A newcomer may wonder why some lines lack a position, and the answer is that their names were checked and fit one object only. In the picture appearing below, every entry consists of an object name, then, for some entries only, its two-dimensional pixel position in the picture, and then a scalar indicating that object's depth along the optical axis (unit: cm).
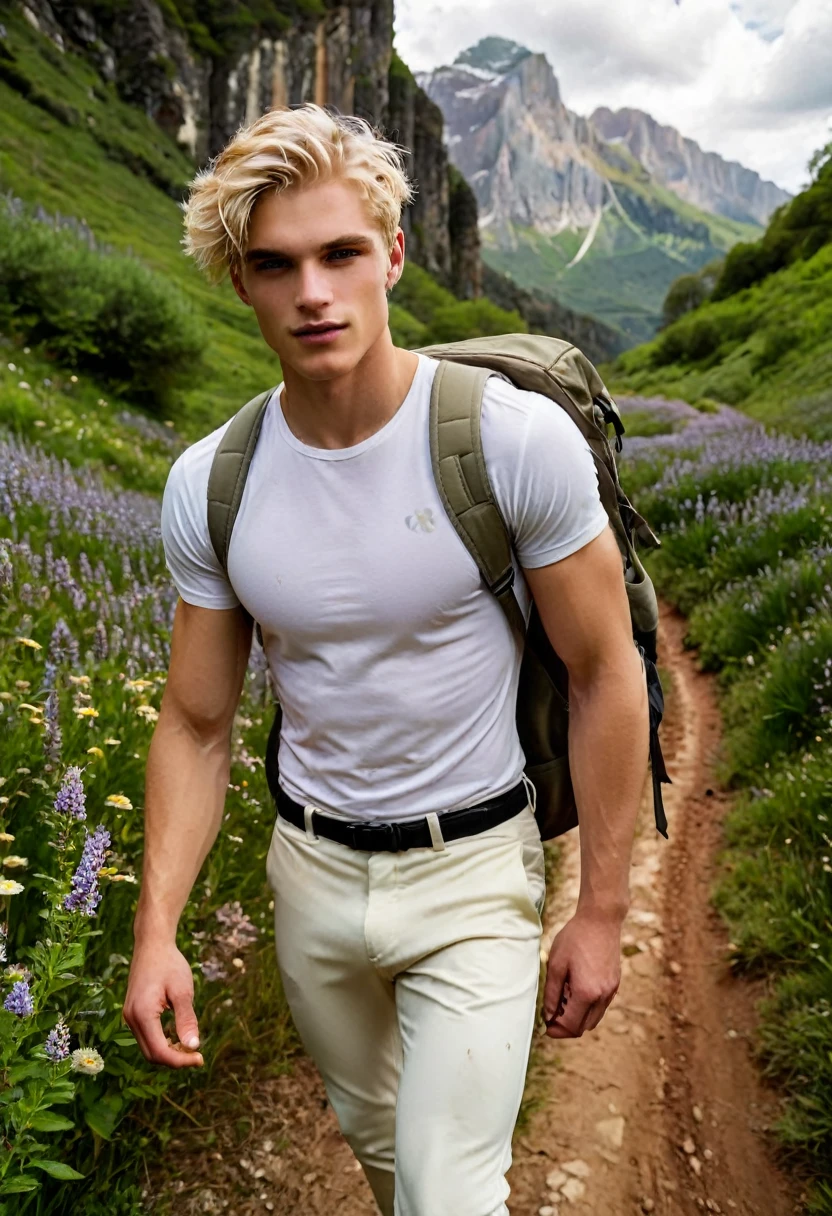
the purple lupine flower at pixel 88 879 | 181
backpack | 205
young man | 205
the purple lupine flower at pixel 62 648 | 375
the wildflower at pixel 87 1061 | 223
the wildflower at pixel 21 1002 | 173
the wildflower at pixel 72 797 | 199
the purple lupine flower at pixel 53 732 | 293
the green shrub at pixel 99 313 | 1253
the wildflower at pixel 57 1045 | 175
